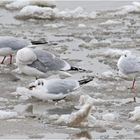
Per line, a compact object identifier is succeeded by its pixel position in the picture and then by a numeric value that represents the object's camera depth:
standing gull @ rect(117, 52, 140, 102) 18.39
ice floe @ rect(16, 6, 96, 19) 30.09
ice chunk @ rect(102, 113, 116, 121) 14.98
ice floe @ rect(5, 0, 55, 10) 32.72
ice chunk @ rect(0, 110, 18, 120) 15.09
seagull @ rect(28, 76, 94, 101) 16.62
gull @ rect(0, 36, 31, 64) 21.34
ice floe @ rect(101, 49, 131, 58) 22.45
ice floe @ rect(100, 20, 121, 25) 28.72
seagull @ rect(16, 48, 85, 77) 19.03
